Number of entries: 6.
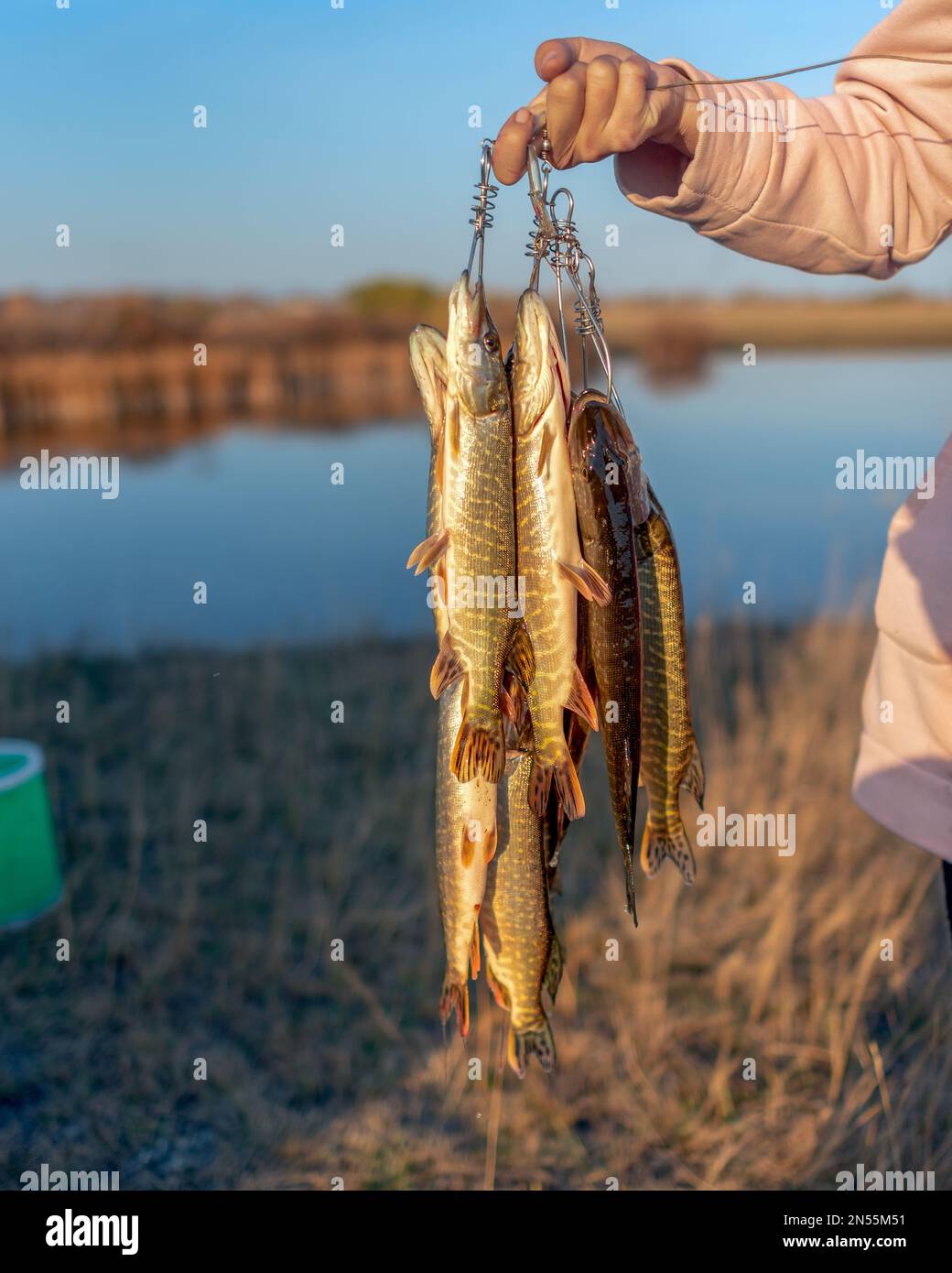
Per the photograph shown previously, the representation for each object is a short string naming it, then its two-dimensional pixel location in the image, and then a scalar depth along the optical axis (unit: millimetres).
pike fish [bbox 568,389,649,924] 1539
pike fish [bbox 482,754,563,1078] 1667
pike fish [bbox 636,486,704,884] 1694
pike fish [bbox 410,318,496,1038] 1602
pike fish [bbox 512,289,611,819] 1514
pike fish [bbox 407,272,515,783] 1514
